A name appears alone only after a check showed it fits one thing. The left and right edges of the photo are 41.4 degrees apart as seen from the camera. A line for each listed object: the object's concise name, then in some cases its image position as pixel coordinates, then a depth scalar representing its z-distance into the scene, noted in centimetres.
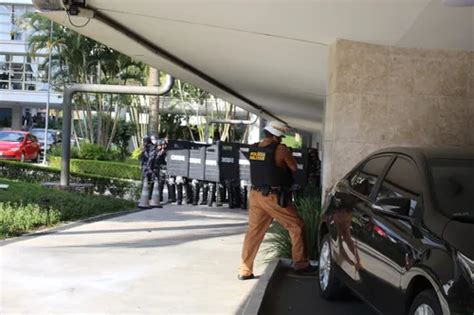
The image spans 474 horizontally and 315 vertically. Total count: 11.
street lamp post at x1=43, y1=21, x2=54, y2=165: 2776
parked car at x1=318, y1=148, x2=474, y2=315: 359
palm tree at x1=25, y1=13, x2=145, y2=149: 2691
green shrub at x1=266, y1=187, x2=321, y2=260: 780
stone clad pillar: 781
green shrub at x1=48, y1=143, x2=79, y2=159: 2605
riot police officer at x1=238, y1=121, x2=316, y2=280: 683
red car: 2783
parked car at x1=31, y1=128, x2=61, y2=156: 3350
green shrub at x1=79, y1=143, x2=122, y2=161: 2578
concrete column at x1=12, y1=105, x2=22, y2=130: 4999
